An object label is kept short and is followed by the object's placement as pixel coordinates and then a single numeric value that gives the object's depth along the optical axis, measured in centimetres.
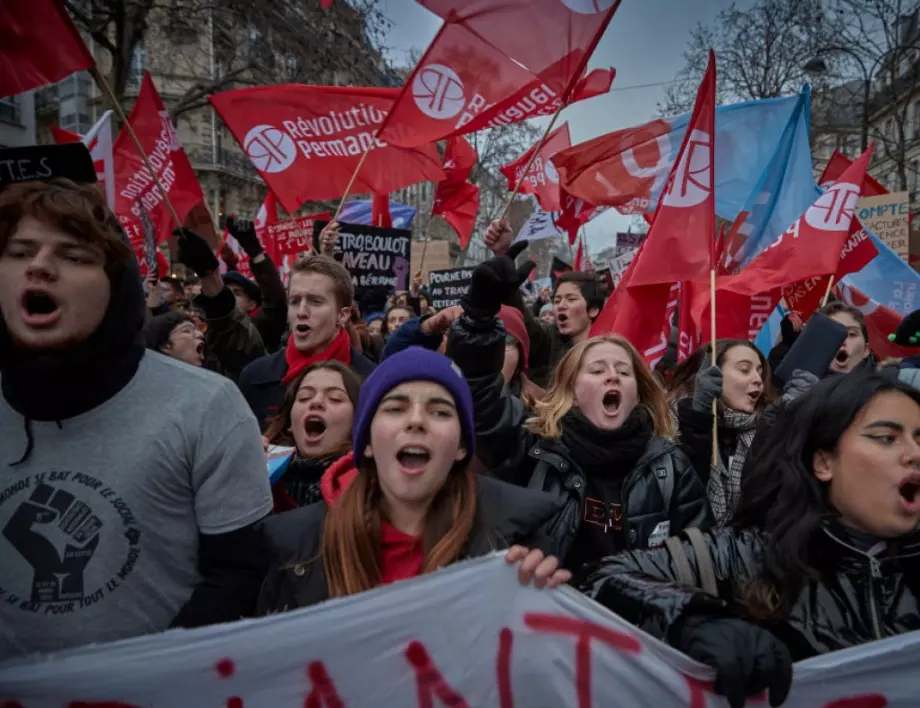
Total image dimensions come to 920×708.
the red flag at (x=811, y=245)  453
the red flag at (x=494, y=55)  434
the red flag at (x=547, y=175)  1020
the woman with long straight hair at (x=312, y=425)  263
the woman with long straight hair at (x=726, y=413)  307
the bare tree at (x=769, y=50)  1488
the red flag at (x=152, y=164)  688
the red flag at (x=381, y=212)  770
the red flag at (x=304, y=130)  585
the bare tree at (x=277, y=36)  1323
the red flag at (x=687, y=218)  394
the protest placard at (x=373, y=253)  571
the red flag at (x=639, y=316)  409
